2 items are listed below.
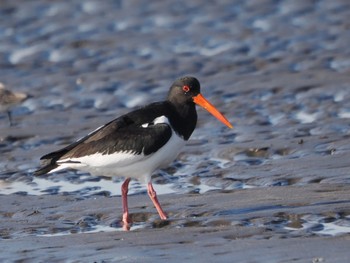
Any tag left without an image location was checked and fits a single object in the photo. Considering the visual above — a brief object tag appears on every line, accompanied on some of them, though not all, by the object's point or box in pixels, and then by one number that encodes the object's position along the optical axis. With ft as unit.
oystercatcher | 59.06
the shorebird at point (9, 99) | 83.45
